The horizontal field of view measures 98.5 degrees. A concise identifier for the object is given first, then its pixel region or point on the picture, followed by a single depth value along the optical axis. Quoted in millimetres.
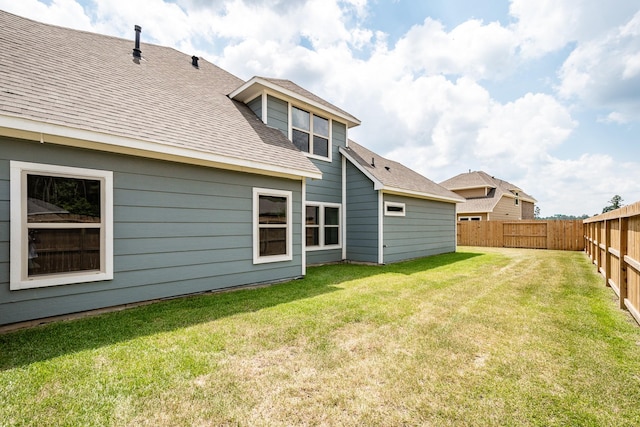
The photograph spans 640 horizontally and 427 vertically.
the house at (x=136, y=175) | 3598
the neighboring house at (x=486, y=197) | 22625
